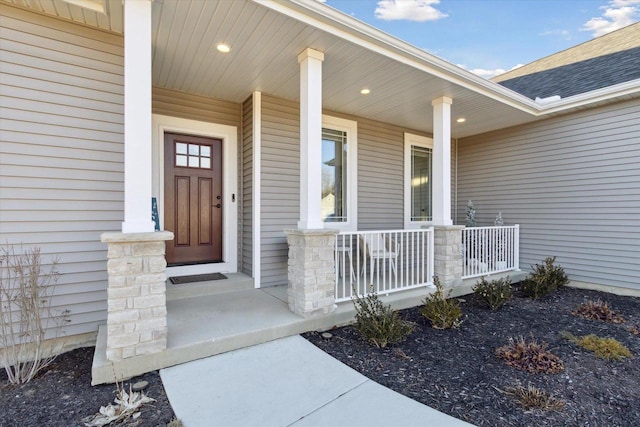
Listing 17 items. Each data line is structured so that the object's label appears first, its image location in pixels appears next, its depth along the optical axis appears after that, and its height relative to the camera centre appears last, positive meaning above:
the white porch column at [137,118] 2.32 +0.73
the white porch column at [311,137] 3.19 +0.81
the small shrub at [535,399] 1.96 -1.20
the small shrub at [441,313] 3.29 -1.06
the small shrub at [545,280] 4.54 -1.01
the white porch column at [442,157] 4.47 +0.83
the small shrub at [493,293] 3.95 -1.03
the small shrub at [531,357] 2.42 -1.18
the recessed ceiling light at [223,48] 3.08 +1.69
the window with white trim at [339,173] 5.05 +0.70
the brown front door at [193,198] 4.17 +0.24
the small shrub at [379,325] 2.85 -1.04
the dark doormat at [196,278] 3.96 -0.84
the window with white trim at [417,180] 5.97 +0.68
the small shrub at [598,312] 3.62 -1.19
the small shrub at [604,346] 2.68 -1.20
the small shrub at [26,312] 2.41 -0.79
